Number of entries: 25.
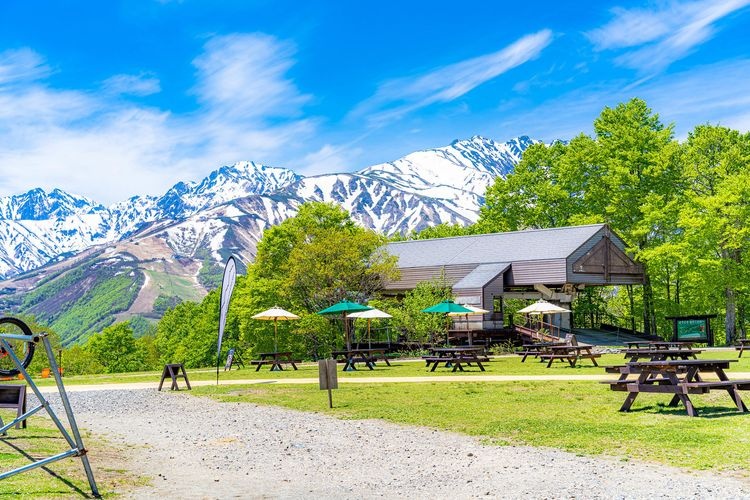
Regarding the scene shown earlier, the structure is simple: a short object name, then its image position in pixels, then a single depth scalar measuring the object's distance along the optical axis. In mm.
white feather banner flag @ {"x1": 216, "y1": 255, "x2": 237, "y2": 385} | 22248
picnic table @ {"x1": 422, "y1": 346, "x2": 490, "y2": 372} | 25609
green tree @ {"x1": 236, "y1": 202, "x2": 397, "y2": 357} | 40875
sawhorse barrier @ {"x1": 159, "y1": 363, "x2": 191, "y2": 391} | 22303
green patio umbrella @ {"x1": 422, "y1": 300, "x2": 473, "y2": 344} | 31578
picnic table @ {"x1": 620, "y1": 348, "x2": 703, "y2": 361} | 15502
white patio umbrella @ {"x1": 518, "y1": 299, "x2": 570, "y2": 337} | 35062
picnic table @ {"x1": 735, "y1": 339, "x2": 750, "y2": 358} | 28659
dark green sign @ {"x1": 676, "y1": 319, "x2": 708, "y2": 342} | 35156
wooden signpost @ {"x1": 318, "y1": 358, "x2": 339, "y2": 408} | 15062
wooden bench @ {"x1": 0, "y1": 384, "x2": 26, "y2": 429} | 11924
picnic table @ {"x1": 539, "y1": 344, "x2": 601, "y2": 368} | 26234
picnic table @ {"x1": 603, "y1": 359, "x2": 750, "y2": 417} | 12000
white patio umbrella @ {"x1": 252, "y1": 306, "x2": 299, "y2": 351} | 31500
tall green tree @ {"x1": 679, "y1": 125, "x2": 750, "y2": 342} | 39625
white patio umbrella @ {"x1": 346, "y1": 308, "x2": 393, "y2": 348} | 30825
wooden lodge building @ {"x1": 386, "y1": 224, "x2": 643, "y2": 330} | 44844
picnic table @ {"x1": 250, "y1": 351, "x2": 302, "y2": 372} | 30297
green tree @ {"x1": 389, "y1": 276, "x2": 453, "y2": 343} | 39438
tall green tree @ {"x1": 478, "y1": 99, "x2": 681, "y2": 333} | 46562
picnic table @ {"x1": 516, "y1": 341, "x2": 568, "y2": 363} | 29250
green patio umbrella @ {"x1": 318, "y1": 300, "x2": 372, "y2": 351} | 29095
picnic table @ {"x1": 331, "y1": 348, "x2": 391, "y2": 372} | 28406
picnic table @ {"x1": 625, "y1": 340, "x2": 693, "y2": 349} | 25934
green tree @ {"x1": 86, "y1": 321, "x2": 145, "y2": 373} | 87562
